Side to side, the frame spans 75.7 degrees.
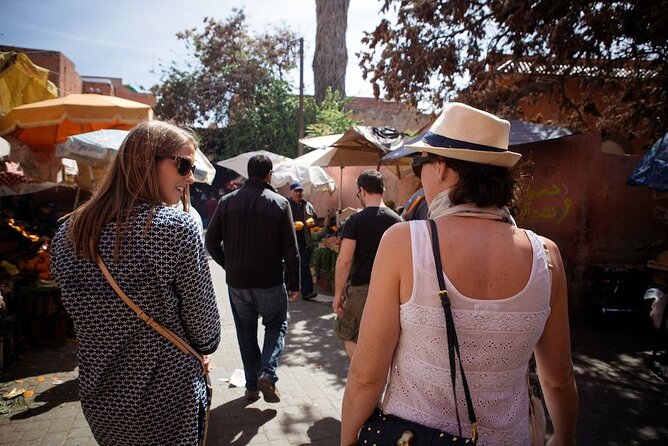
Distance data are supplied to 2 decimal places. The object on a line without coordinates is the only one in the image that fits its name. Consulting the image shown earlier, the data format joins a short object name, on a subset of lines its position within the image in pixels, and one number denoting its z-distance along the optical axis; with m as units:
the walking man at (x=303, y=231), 8.09
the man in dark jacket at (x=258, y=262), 3.86
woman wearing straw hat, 1.38
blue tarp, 5.43
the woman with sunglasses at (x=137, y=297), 1.65
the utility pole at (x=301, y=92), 16.91
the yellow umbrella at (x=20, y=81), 8.11
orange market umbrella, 6.39
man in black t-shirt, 3.77
